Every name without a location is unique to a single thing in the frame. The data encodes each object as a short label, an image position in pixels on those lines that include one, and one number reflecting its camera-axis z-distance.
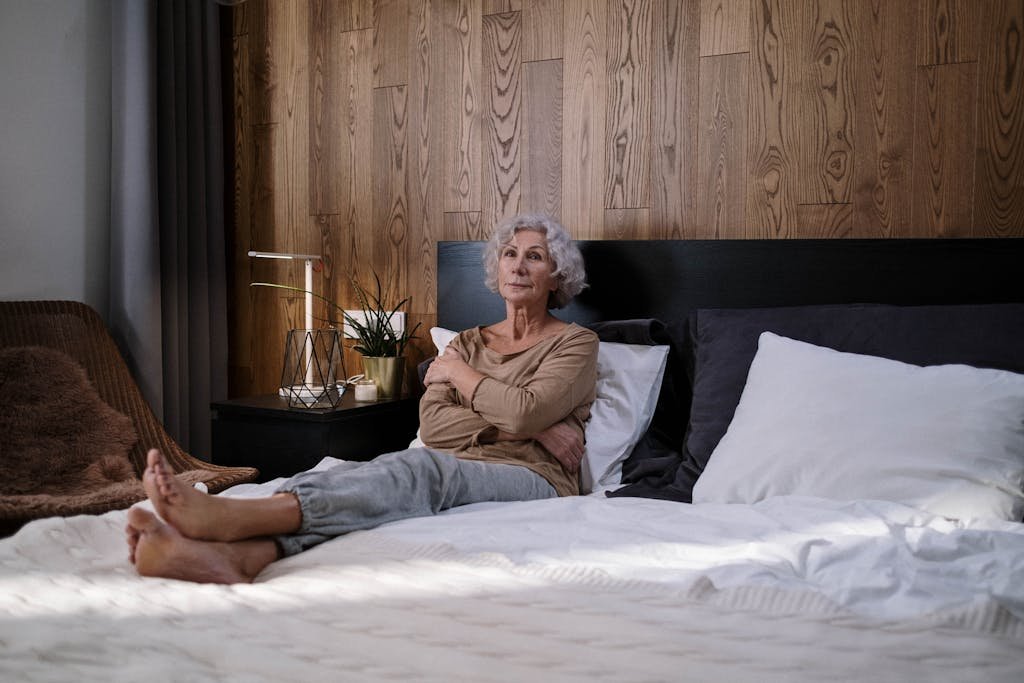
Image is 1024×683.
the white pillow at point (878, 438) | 1.58
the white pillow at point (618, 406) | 2.19
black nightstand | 2.58
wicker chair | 2.64
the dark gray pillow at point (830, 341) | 1.87
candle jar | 2.82
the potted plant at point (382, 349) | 2.87
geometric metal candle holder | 2.70
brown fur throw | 2.36
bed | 1.00
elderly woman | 1.35
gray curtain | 2.96
